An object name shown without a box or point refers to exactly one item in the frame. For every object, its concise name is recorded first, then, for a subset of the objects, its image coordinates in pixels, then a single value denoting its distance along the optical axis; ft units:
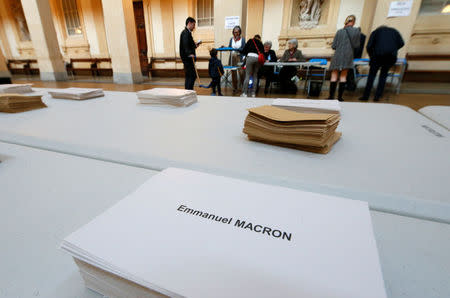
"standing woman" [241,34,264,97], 12.83
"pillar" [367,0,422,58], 15.43
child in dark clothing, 13.51
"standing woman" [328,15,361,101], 11.37
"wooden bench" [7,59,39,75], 33.35
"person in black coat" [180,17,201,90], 11.93
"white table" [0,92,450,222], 1.47
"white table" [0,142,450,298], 0.85
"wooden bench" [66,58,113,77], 29.81
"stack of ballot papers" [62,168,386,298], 0.68
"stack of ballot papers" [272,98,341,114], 2.86
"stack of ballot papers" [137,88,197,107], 3.74
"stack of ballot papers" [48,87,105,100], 4.41
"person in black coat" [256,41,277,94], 15.43
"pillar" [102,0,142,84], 18.89
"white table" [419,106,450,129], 2.84
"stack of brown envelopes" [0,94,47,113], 3.27
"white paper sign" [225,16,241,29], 16.29
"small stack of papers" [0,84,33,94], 4.50
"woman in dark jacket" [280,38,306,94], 15.15
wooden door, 28.27
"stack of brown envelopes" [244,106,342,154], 1.84
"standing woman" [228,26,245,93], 14.28
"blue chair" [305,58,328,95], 12.77
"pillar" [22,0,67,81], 20.93
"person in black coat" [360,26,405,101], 11.06
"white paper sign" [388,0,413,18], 15.19
